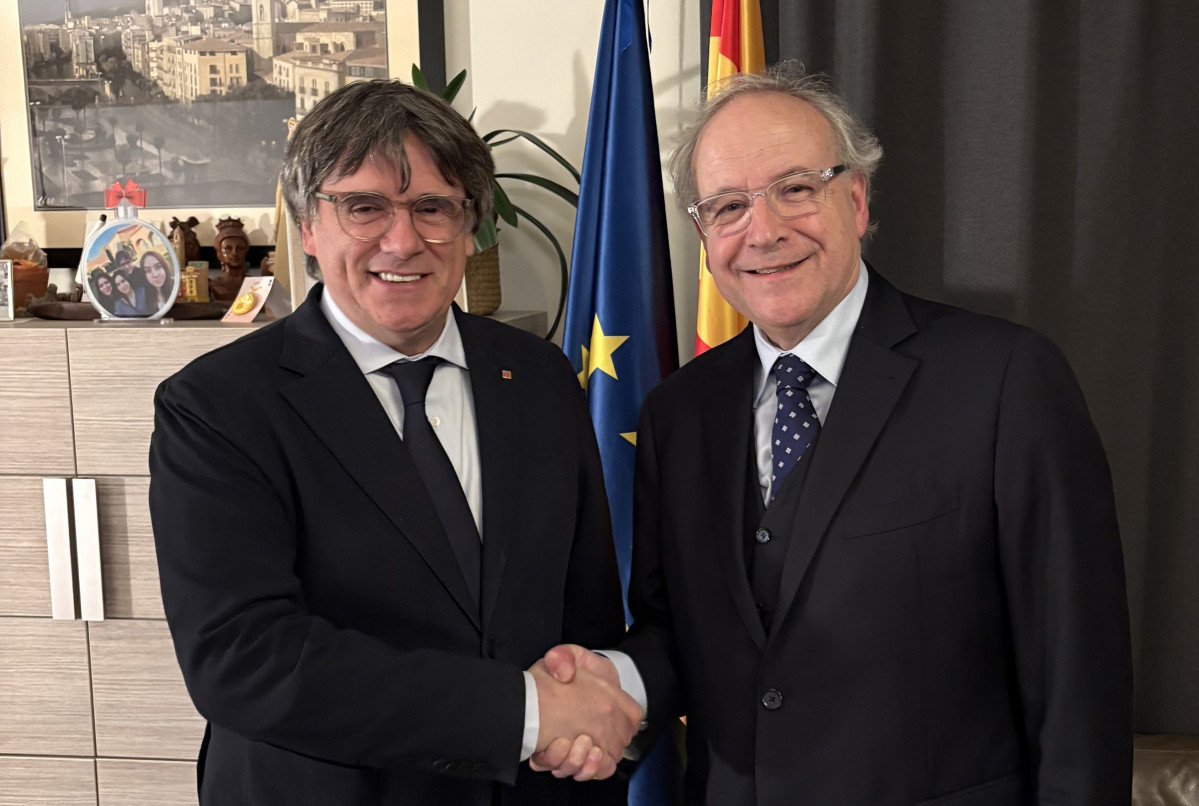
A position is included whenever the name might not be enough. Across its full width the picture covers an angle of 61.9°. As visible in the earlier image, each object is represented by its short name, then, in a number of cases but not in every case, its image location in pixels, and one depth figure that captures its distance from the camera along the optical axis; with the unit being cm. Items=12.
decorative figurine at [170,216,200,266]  256
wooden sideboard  226
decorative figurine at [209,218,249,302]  254
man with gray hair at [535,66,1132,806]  132
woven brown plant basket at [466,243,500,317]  234
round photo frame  229
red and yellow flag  229
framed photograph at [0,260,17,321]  240
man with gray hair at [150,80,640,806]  128
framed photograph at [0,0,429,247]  262
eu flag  237
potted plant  233
